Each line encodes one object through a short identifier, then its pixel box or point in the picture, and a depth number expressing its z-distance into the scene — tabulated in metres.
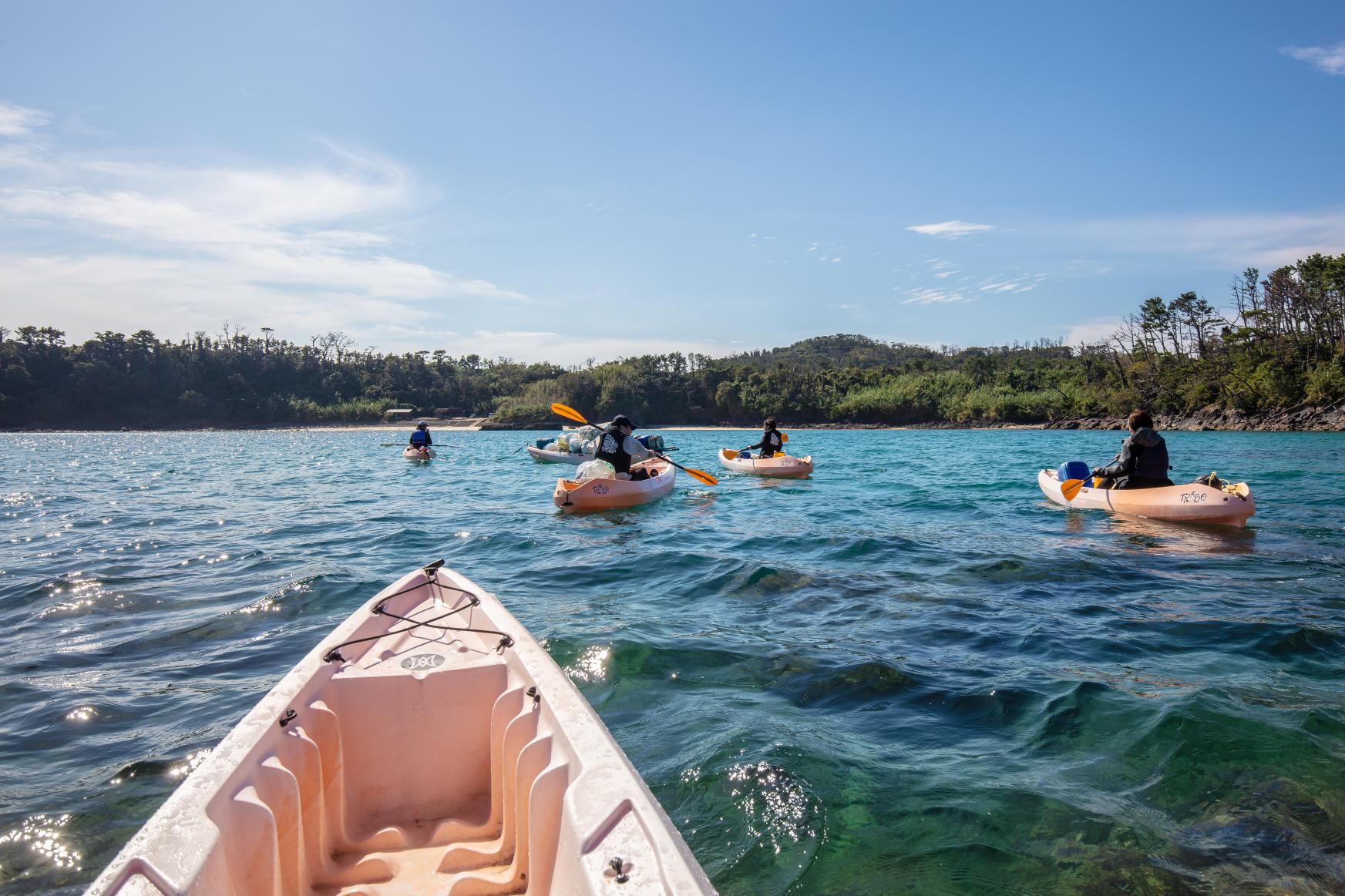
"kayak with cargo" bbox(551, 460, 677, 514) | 12.25
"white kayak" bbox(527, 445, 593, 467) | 24.20
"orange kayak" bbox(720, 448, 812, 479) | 17.28
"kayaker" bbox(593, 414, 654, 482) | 13.01
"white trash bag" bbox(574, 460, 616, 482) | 12.63
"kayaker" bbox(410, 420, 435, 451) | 27.20
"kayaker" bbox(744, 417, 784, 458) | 18.14
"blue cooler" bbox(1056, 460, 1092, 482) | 12.09
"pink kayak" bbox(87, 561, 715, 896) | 1.89
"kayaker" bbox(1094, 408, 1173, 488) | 10.38
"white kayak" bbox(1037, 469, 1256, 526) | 9.47
